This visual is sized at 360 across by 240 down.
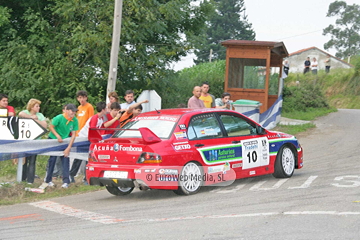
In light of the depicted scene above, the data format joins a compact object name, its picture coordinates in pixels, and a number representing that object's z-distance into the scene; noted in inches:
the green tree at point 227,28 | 3494.1
